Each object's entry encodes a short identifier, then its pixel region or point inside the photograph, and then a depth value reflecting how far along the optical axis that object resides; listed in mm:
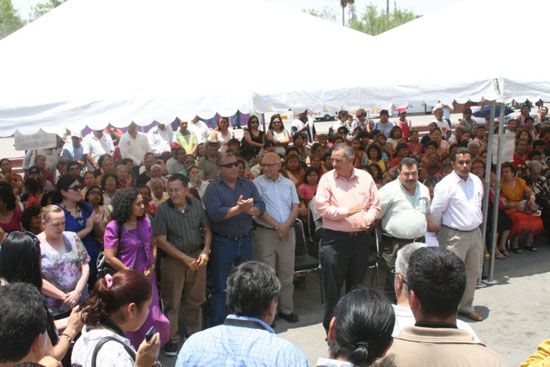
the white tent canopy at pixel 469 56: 5863
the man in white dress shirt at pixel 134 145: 9094
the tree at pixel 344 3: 70250
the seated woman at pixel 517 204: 7578
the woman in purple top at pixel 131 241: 4449
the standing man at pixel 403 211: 5234
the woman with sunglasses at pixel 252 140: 9070
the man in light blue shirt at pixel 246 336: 2227
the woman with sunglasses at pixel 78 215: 4746
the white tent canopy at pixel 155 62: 4566
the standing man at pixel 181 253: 4875
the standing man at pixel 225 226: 5109
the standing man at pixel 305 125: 15489
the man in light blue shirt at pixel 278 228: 5473
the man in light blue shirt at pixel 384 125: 12625
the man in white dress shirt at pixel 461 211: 5445
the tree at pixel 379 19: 68375
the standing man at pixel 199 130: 10170
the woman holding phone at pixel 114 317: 2459
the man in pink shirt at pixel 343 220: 4938
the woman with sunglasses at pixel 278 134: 9708
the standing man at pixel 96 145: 10148
